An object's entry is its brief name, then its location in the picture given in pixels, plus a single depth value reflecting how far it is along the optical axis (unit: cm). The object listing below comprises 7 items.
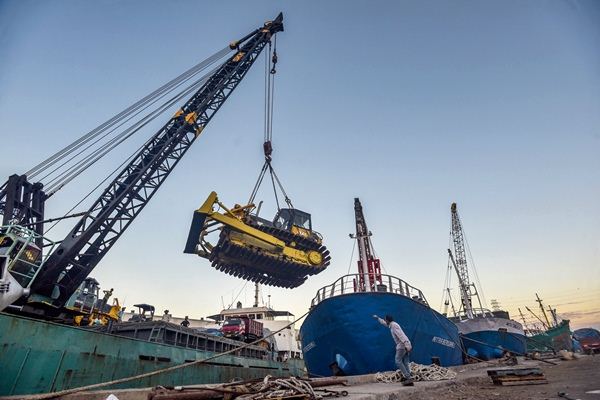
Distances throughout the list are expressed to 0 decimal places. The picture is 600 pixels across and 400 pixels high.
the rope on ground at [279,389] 408
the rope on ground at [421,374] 777
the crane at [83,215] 948
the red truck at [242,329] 1983
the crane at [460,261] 3353
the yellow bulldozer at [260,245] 1684
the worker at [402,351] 723
